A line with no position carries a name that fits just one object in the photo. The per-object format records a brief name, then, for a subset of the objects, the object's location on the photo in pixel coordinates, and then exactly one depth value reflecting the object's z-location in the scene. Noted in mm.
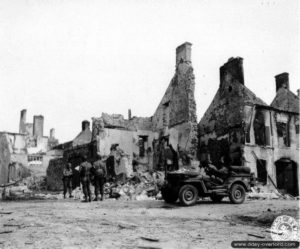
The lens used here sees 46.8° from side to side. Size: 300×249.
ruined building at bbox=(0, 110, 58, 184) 38041
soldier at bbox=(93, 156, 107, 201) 13625
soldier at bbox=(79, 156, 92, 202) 13508
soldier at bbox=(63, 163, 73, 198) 16703
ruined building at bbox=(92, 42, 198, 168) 25859
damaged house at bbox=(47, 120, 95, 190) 27156
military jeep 11797
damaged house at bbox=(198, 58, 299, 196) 22406
